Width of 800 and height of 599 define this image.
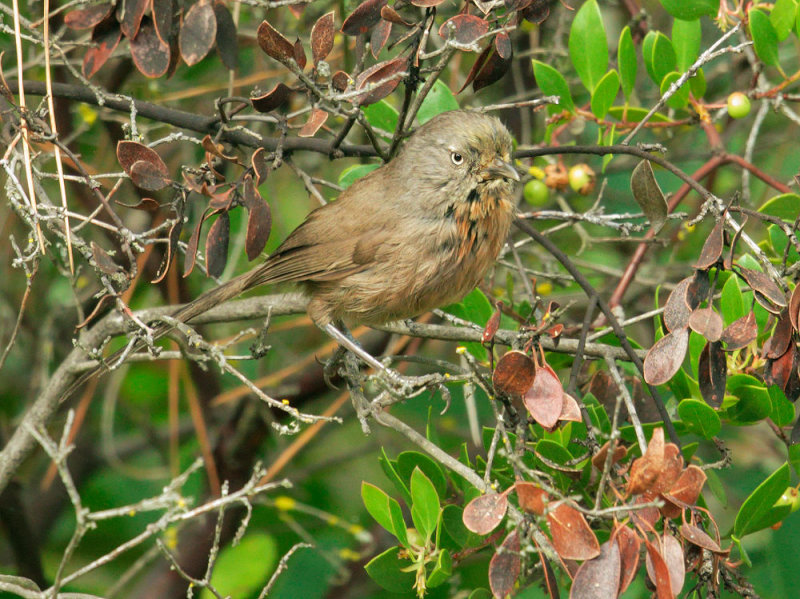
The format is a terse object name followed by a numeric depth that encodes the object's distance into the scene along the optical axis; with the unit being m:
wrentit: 7.42
